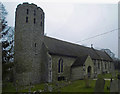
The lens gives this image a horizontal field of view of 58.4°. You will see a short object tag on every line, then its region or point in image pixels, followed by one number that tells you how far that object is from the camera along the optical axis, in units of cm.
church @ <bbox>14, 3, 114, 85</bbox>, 1903
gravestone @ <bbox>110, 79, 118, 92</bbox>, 958
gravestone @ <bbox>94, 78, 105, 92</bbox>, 985
